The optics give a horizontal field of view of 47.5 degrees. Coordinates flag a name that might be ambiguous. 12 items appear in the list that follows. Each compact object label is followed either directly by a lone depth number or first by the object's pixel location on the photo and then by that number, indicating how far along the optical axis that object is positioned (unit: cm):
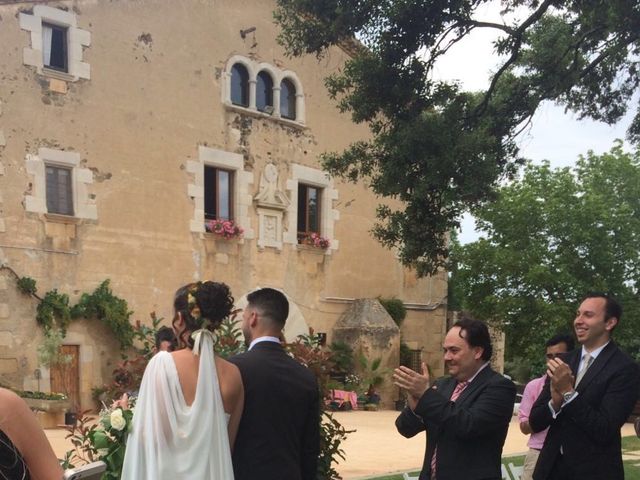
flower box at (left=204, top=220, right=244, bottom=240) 1695
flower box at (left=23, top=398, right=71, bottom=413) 1283
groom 340
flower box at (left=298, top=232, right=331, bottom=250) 1916
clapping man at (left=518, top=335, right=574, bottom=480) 558
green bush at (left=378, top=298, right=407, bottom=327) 2080
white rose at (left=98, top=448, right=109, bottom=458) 405
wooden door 1408
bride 318
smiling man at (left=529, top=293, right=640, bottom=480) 388
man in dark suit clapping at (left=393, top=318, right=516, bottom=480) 363
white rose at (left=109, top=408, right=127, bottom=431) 369
